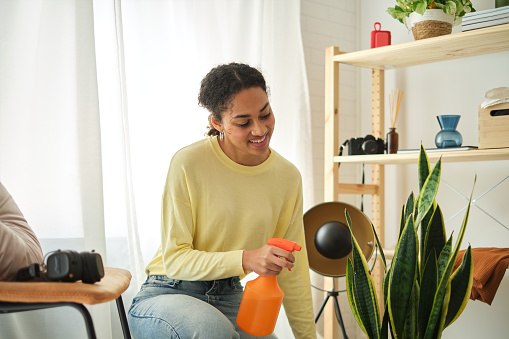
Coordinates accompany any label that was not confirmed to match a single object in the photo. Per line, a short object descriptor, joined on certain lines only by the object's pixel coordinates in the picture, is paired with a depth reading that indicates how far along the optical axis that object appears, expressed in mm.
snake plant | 1290
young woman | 1387
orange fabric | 1980
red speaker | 2463
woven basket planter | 2242
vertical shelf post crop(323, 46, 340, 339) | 2484
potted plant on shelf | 2234
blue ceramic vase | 2240
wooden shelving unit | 2148
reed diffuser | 2469
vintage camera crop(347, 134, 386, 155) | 2451
